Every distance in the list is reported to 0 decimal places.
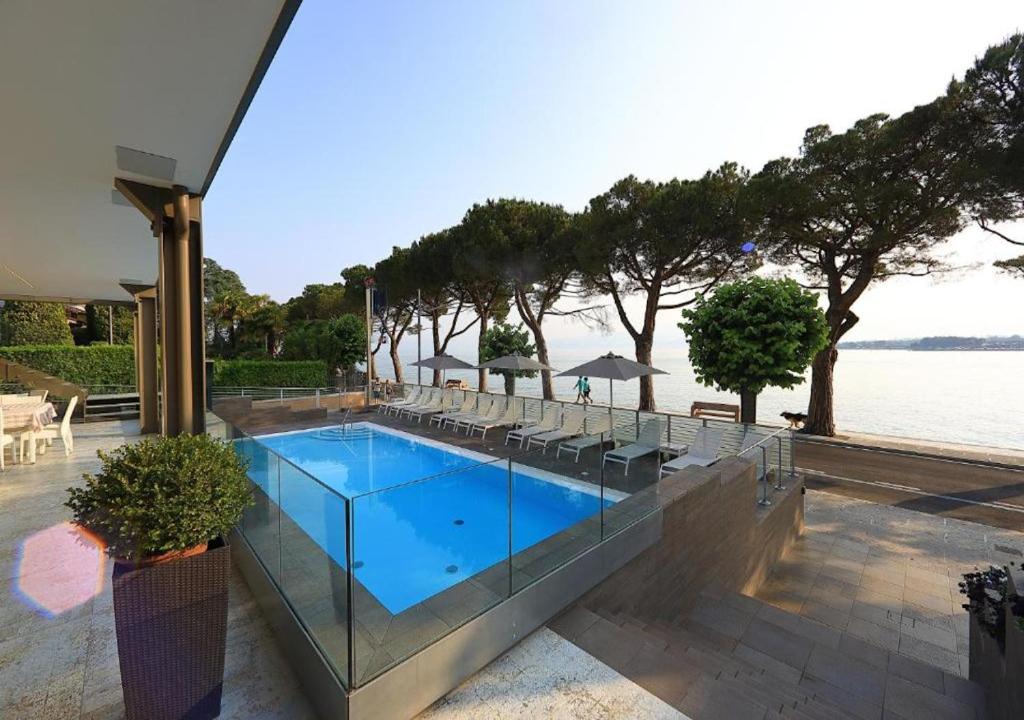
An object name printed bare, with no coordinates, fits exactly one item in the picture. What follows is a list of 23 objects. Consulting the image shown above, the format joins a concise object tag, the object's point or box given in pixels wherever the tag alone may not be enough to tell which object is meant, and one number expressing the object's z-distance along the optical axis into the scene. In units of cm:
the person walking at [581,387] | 1928
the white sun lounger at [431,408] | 1212
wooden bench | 1173
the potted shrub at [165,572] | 192
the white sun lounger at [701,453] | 658
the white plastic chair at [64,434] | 681
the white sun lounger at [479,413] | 1097
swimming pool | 239
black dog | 1417
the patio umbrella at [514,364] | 1160
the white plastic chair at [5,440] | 582
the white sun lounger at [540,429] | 913
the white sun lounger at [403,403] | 1317
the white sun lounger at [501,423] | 1026
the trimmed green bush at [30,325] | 2020
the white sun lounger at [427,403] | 1249
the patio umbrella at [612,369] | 886
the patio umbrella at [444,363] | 1349
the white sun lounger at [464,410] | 1138
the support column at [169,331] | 496
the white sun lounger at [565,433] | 866
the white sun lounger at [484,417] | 1059
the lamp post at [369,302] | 1443
